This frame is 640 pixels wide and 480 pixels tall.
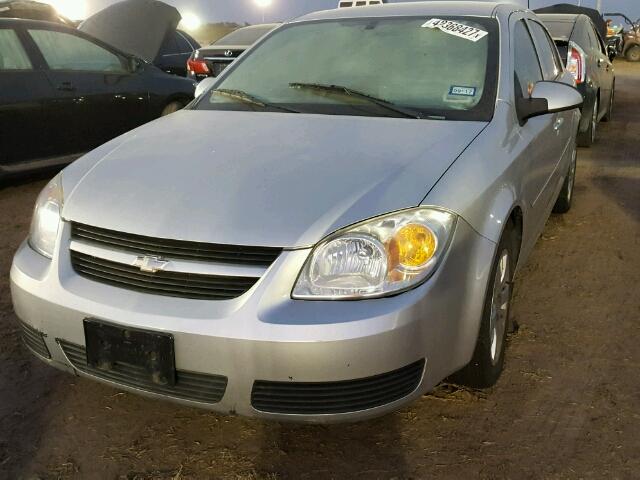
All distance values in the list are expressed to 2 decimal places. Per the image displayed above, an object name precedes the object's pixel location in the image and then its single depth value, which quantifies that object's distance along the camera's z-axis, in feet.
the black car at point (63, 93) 17.93
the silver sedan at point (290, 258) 6.52
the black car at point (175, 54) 30.65
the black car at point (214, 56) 29.48
